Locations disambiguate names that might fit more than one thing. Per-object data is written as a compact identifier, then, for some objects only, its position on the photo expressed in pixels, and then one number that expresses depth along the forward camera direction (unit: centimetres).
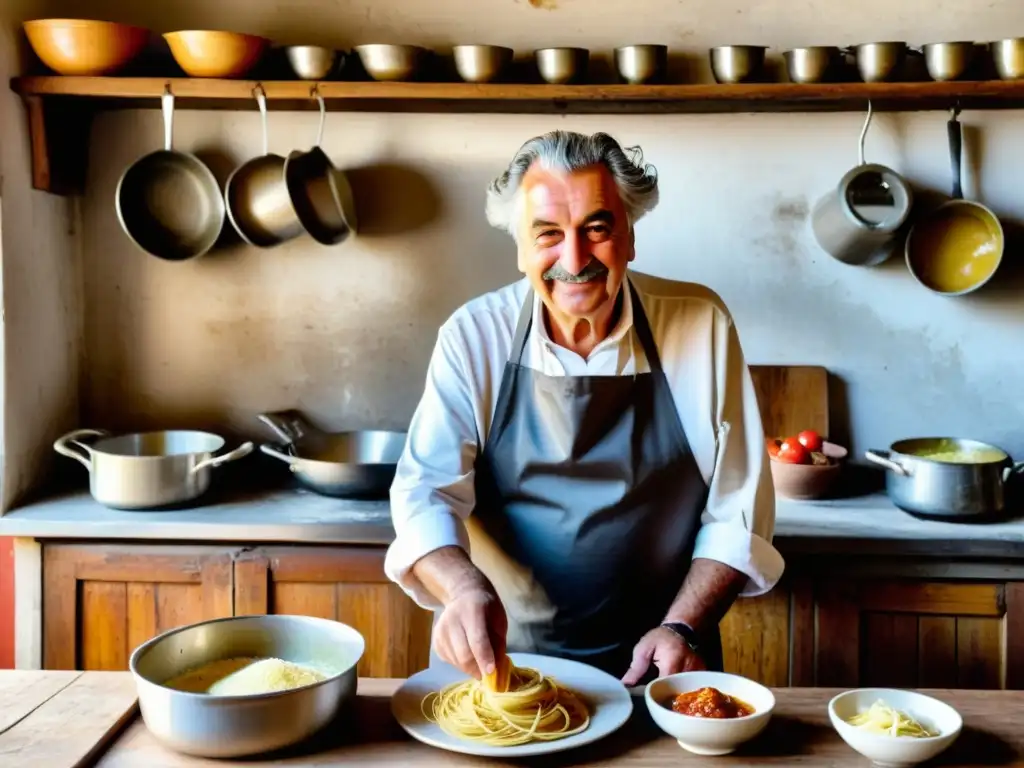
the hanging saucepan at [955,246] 313
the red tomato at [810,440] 306
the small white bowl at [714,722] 146
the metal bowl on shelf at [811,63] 293
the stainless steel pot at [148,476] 283
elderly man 206
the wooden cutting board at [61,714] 145
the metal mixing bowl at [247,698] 141
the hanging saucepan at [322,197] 318
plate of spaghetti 147
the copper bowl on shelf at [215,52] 293
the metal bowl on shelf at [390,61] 296
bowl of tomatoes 301
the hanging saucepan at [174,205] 322
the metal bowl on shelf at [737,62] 295
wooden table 146
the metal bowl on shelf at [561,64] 296
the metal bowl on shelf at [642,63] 295
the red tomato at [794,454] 303
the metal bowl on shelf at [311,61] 297
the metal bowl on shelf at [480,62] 295
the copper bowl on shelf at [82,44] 293
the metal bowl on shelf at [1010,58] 290
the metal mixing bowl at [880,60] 291
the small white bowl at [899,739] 142
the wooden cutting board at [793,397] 326
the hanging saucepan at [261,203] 318
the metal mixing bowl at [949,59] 290
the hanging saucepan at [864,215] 306
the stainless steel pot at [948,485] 279
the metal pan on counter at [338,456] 294
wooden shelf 292
